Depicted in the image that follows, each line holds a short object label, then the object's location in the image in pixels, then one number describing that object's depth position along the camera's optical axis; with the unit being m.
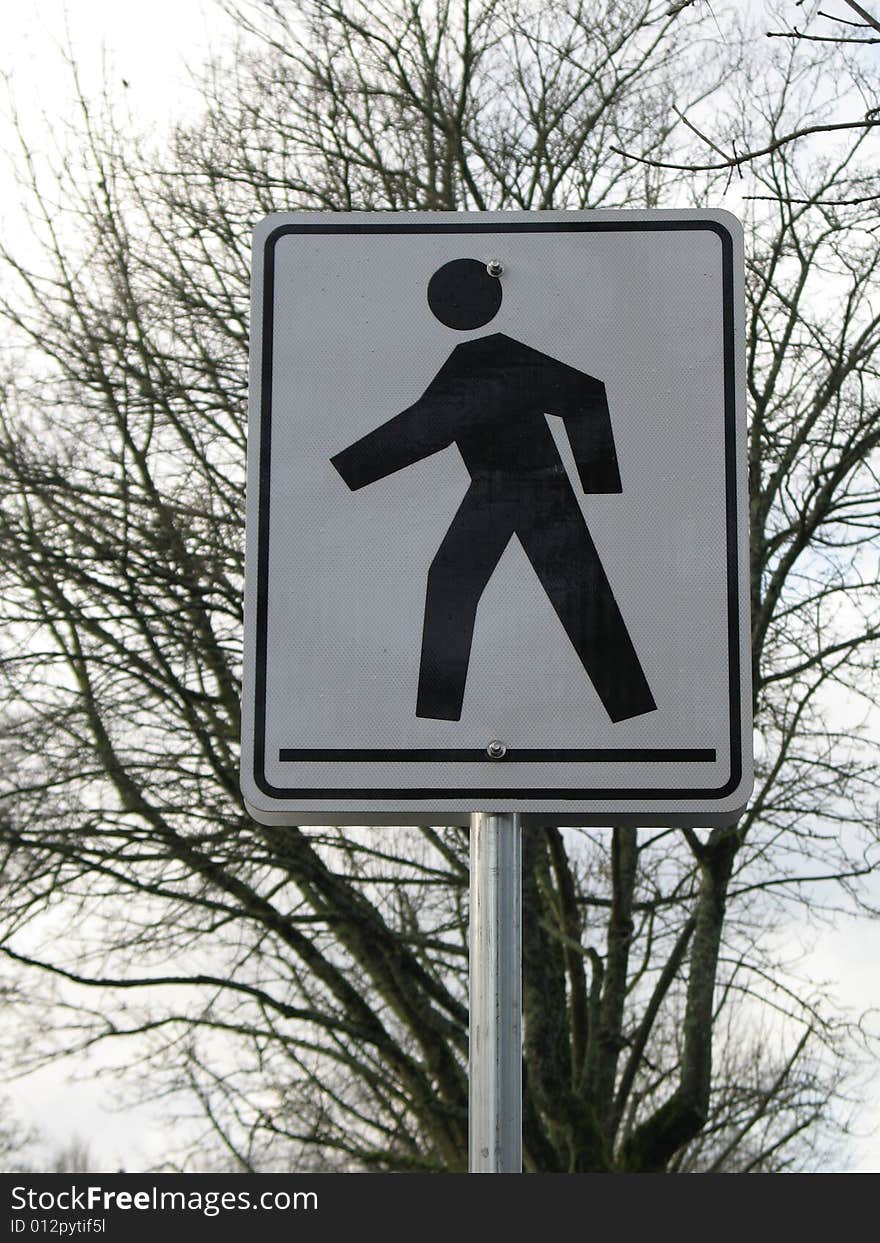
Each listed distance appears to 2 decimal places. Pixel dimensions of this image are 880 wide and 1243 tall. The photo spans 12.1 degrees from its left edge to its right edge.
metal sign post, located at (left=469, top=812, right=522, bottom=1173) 4.59
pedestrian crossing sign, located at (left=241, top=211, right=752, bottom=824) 4.79
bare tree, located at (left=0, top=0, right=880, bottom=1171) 17.38
